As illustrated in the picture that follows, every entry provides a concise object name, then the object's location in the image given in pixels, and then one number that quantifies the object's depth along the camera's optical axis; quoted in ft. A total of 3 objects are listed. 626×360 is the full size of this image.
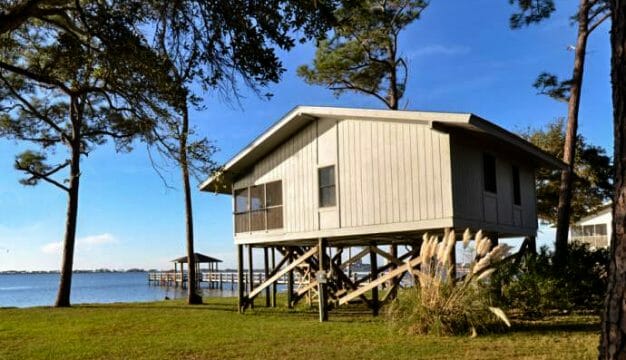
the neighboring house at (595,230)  127.34
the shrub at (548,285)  42.88
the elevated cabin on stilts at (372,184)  42.52
